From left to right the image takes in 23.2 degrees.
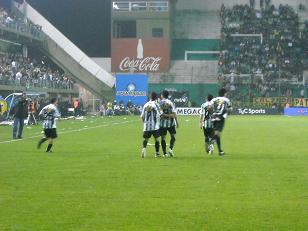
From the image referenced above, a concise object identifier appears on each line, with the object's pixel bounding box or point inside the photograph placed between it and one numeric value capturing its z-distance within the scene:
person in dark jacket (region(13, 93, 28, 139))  30.69
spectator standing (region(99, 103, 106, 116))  69.50
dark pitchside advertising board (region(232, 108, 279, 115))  73.81
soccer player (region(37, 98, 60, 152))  24.02
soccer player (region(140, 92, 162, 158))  21.47
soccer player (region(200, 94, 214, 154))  23.14
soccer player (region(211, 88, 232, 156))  22.83
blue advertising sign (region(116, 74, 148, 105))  69.31
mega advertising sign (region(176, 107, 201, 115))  73.19
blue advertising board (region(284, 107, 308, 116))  72.50
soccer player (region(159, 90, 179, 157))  22.03
